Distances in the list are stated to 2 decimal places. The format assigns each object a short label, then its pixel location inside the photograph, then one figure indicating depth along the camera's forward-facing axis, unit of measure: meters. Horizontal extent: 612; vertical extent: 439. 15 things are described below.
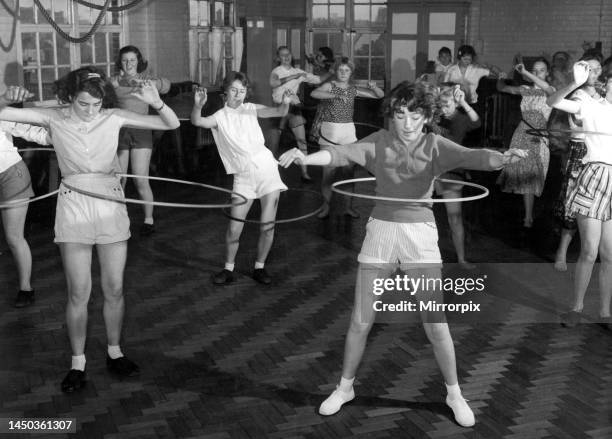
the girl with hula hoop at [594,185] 5.20
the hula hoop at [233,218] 6.12
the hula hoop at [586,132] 4.99
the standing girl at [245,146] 6.24
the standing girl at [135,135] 7.65
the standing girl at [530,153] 8.02
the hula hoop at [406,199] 4.05
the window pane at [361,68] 15.91
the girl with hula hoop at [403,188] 4.02
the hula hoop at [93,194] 4.36
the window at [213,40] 12.60
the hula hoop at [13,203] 5.30
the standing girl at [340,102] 8.10
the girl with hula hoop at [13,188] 5.77
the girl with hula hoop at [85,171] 4.41
